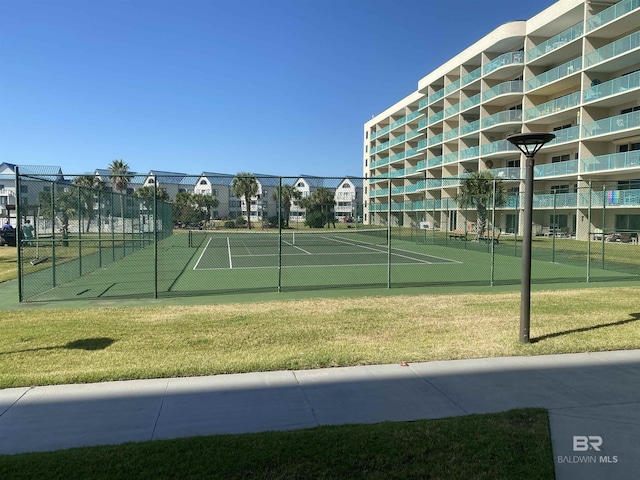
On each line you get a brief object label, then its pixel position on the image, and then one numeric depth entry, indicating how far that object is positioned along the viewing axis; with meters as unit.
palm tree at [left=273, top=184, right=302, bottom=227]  16.05
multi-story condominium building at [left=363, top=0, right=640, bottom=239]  30.28
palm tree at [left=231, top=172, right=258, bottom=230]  20.53
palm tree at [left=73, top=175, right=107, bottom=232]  15.51
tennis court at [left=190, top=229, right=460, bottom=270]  19.95
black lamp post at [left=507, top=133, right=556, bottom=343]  6.73
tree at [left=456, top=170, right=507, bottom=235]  29.83
